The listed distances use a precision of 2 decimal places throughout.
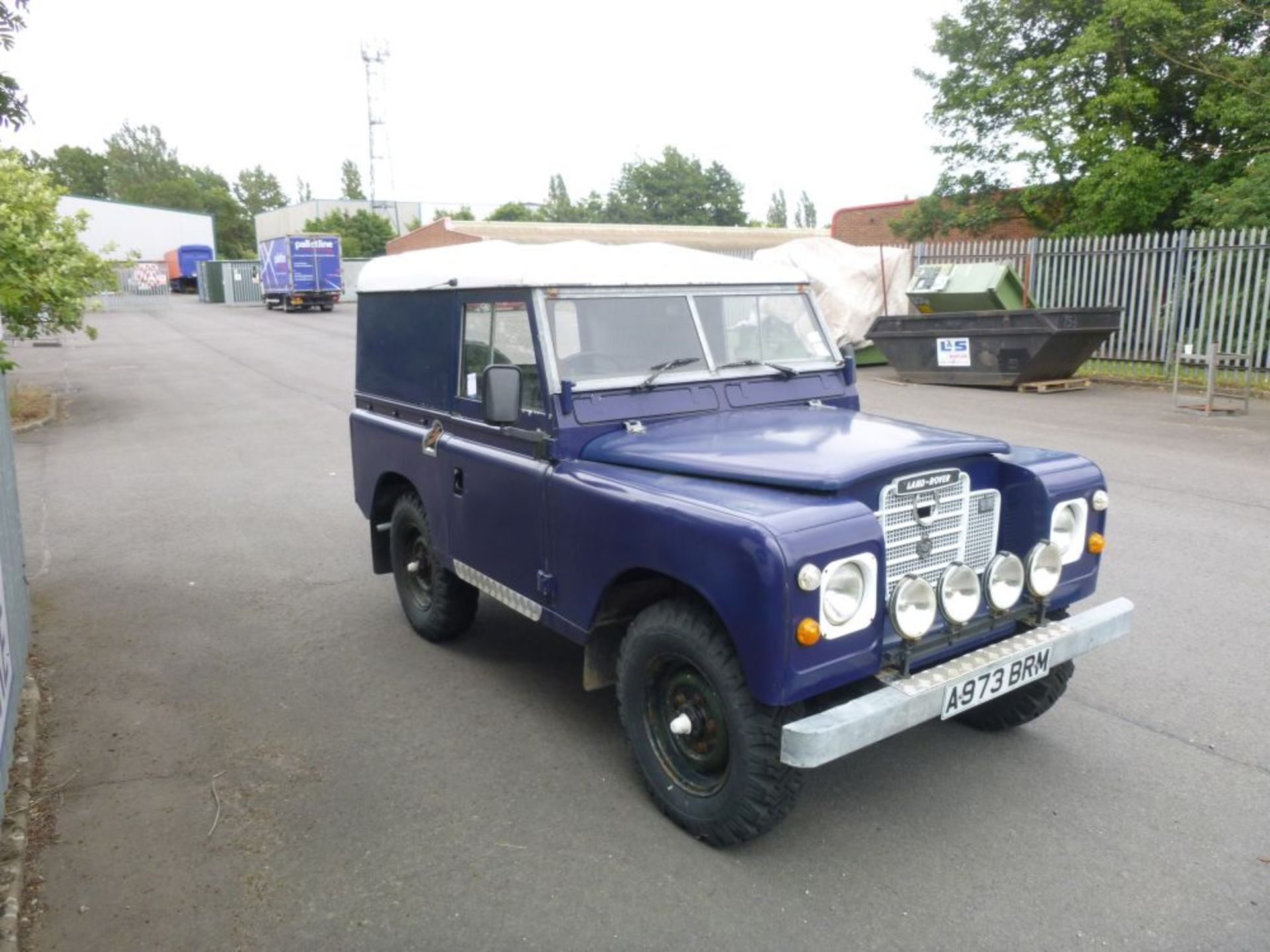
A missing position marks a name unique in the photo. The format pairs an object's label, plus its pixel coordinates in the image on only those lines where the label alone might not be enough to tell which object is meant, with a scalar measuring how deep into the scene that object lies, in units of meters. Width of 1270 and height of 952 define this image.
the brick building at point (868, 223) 26.05
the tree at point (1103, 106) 17.62
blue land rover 3.09
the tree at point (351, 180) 90.69
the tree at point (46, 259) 12.06
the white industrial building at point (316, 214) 66.81
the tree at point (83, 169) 89.44
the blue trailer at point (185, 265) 57.06
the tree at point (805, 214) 93.31
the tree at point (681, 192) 60.69
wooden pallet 14.73
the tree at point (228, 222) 79.38
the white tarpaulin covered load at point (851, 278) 17.80
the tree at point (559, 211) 66.81
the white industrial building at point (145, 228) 58.97
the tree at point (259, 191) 99.62
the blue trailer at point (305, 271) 37.56
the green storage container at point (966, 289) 16.14
